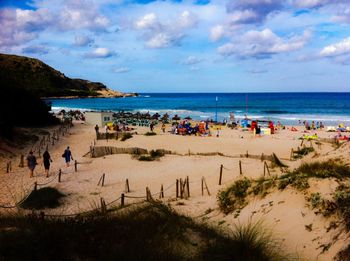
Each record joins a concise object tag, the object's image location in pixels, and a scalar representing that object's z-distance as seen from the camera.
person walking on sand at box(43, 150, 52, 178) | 18.36
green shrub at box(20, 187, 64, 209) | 12.77
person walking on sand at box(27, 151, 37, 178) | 17.97
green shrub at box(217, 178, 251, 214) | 9.45
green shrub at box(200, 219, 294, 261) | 5.44
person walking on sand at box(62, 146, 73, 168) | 20.38
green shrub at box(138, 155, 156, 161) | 22.03
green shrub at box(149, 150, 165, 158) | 22.75
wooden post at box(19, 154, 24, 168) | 20.75
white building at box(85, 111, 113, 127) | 41.66
